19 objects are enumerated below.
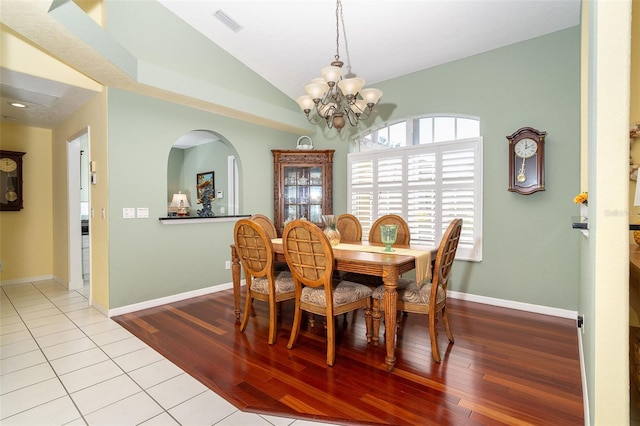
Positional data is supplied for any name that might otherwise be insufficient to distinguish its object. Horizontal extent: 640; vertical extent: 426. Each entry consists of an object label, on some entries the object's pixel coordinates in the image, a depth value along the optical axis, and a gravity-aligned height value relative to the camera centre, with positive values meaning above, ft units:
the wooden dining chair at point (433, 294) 7.79 -2.21
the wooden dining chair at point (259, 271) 8.98 -1.83
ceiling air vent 11.89 +7.03
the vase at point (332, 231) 10.52 -0.76
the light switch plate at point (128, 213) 11.72 -0.15
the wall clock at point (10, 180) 15.33 +1.39
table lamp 19.12 +0.39
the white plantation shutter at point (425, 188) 12.76 +0.82
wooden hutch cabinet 16.76 +1.19
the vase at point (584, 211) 7.48 -0.12
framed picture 24.06 +1.95
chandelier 9.00 +3.39
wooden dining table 7.41 -1.39
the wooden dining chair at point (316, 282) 7.70 -1.85
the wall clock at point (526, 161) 11.05 +1.59
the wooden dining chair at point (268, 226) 12.08 -0.70
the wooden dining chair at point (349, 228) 12.41 -0.80
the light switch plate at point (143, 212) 12.14 -0.13
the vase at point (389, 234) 8.99 -0.74
